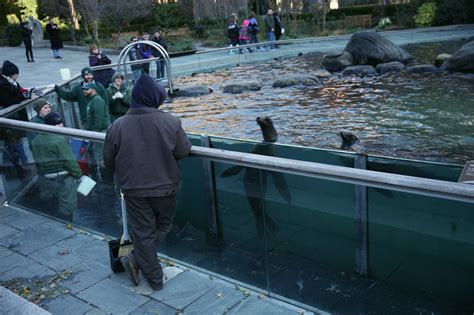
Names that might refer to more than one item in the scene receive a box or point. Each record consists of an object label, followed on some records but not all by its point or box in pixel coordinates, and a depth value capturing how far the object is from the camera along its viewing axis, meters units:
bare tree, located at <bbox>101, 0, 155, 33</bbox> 31.50
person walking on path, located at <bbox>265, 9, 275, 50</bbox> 24.69
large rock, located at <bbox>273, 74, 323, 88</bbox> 16.55
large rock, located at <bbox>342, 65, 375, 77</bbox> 17.97
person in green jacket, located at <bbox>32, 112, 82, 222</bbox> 5.80
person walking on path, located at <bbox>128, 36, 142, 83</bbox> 14.91
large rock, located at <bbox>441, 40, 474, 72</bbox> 16.38
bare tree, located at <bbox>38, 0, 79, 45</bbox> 33.34
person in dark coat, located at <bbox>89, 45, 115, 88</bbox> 13.34
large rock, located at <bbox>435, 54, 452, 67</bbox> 17.84
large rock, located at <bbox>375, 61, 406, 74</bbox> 17.93
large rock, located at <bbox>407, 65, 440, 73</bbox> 17.27
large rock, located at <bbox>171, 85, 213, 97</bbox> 16.17
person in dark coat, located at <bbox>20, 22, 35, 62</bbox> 25.12
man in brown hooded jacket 4.11
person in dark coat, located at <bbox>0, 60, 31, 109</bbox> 8.24
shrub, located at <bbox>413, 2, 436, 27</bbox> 30.55
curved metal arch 14.10
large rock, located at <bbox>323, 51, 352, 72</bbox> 18.97
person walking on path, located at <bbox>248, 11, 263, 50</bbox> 24.52
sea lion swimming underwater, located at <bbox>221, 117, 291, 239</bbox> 4.02
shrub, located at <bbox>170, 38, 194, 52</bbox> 27.83
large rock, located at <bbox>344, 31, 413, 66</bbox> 18.94
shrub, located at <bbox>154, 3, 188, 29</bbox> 37.06
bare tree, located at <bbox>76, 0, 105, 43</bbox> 30.14
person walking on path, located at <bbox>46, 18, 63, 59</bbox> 26.31
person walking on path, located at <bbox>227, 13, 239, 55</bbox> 24.59
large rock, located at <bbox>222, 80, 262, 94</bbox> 16.27
